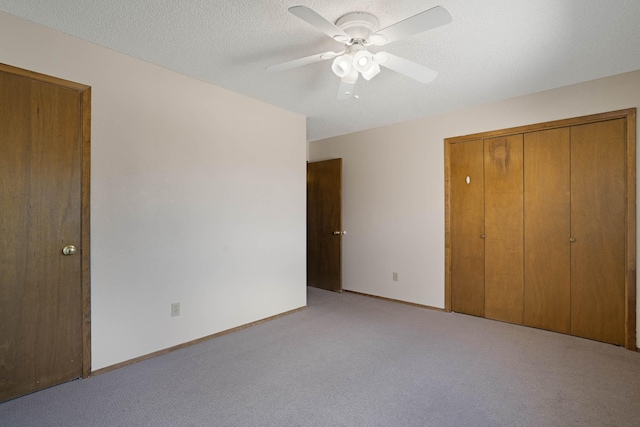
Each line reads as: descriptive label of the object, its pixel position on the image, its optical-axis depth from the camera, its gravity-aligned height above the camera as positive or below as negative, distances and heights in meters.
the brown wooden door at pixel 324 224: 4.98 -0.16
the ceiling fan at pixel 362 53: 1.78 +0.99
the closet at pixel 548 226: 2.84 -0.12
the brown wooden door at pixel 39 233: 2.00 -0.12
